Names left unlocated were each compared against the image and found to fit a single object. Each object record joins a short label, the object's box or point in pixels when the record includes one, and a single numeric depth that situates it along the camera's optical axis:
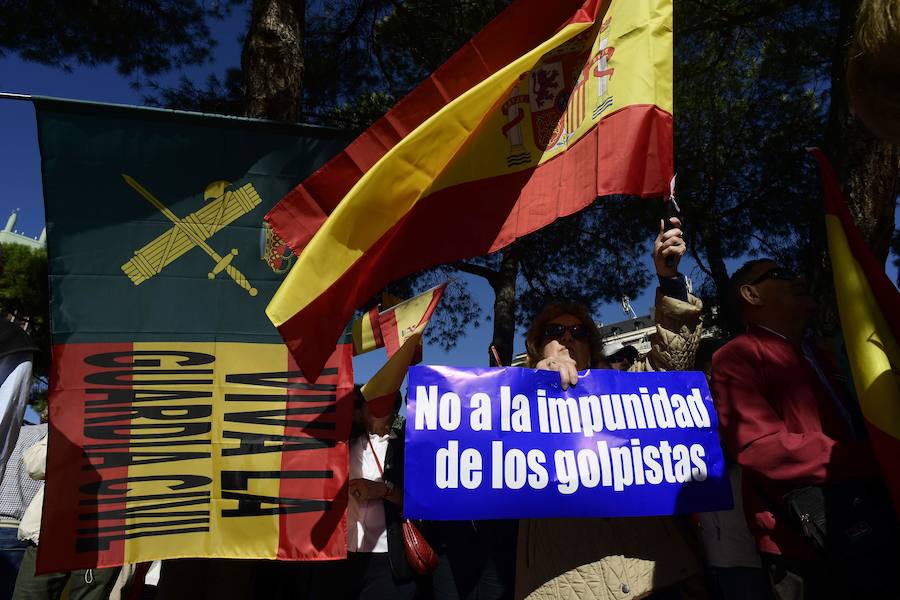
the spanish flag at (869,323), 1.77
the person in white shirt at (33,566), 3.82
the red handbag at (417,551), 2.93
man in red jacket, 1.84
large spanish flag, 2.43
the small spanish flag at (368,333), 3.63
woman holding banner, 2.17
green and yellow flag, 2.50
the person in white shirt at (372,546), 2.98
